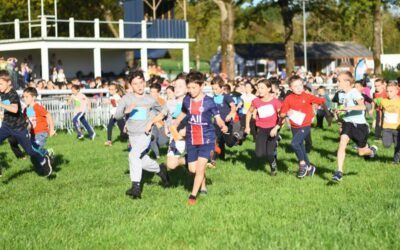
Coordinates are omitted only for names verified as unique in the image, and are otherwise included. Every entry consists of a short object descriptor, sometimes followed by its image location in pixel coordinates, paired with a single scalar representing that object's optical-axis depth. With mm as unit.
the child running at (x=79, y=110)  20078
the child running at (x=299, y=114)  11273
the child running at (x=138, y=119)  9750
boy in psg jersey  9484
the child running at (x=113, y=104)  17389
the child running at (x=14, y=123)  11031
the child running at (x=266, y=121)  11602
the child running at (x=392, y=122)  12734
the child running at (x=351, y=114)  10945
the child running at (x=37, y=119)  12133
